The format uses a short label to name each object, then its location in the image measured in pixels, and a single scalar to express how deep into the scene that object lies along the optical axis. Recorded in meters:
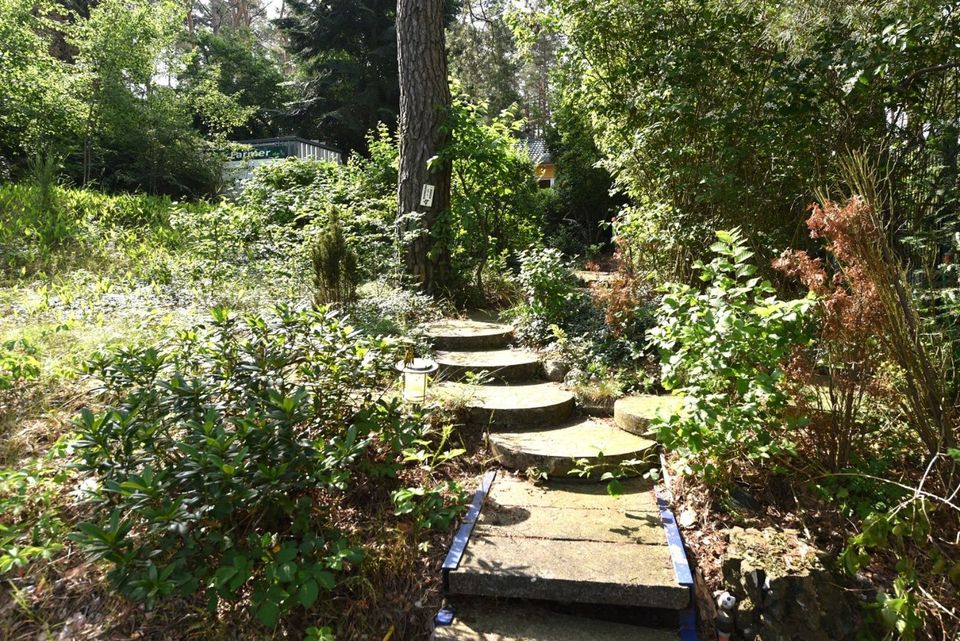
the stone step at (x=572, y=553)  2.22
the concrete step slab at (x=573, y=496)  2.90
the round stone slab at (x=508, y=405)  3.62
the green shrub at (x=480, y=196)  5.81
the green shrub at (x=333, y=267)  4.82
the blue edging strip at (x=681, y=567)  2.15
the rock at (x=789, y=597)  2.04
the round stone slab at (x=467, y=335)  4.75
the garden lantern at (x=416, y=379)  3.10
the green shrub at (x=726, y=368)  2.25
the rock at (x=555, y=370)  4.35
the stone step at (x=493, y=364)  4.22
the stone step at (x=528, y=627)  2.15
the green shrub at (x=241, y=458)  1.91
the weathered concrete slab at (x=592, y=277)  5.18
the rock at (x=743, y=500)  2.60
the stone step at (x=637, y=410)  3.45
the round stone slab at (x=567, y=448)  3.17
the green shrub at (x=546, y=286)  5.00
